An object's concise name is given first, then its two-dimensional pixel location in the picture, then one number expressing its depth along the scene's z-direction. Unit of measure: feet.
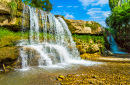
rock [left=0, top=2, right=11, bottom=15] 27.77
